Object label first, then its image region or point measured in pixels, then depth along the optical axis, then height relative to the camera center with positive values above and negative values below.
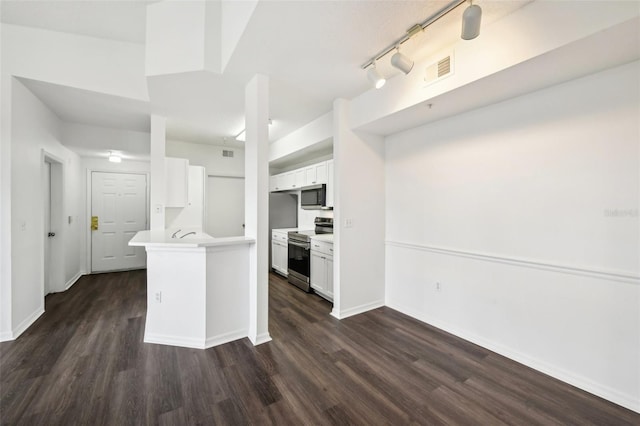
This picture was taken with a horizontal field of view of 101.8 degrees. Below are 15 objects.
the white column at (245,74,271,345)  2.64 +0.07
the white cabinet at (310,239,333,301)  3.72 -0.85
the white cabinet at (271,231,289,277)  4.96 -0.83
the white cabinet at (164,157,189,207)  4.02 +0.45
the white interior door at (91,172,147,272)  5.30 -0.18
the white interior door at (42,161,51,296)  3.97 -0.28
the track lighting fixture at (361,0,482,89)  1.59 +1.24
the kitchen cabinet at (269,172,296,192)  5.28 +0.63
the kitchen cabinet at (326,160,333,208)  4.18 +0.44
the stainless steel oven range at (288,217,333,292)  4.21 -0.71
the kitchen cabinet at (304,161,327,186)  4.36 +0.65
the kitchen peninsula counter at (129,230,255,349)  2.56 -0.81
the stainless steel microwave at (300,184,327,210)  4.34 +0.24
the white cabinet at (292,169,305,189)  4.93 +0.63
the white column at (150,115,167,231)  3.71 +0.54
